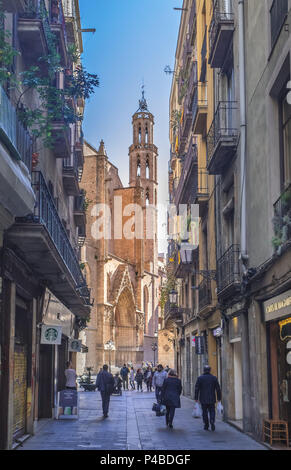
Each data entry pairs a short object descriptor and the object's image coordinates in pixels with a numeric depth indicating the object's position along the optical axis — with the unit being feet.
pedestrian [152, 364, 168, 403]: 66.85
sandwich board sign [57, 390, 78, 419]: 54.95
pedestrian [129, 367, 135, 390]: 122.24
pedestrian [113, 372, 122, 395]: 97.30
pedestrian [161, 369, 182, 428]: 47.03
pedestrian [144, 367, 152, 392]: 110.56
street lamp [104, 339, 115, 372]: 142.53
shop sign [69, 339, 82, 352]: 72.89
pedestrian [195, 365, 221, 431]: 44.93
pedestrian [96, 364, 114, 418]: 57.62
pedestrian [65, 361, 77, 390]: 59.47
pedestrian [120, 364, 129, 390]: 120.28
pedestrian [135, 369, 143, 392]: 112.01
